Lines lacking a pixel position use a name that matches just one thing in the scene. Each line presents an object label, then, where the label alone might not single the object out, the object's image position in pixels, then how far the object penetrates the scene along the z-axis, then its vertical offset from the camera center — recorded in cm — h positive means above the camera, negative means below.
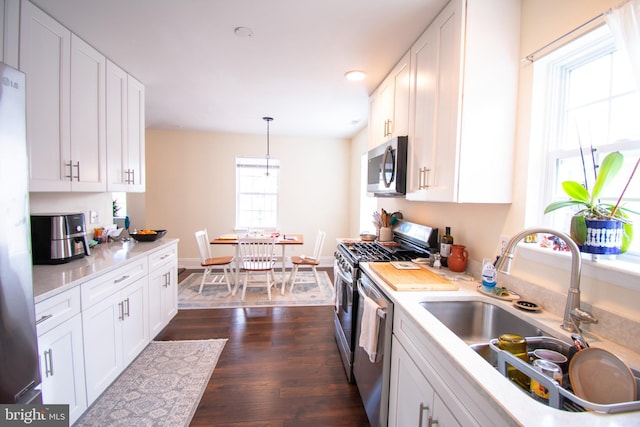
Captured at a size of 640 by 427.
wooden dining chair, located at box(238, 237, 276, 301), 358 -72
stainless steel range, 204 -43
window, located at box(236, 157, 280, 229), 523 +11
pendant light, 399 +116
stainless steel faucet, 101 -23
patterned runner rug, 171 -135
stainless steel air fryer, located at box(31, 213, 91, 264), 182 -29
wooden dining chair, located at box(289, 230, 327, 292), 397 -86
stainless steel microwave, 209 +28
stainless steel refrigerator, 94 -19
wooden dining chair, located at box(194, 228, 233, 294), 382 -86
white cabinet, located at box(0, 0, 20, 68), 153 +91
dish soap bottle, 143 -37
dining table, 379 -58
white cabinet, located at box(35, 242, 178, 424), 143 -86
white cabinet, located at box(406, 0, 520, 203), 142 +55
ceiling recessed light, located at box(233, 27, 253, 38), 187 +113
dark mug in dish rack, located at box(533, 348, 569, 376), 93 -52
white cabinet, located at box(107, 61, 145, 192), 244 +61
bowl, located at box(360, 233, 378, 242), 304 -39
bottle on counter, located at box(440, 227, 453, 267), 188 -29
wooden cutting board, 146 -42
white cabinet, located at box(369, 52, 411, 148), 209 +83
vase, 178 -35
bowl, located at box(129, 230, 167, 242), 279 -40
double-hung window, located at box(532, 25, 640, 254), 107 +40
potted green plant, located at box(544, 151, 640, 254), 101 -4
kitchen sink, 135 -56
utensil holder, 286 -33
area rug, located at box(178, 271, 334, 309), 353 -130
